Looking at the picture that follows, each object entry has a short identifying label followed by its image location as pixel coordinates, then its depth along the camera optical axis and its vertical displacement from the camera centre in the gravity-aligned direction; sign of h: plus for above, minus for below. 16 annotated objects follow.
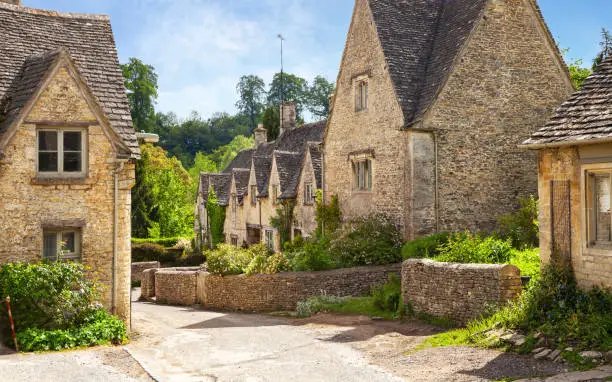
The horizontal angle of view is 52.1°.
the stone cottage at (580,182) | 12.12 +0.56
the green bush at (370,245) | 22.55 -1.24
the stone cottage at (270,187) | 32.38 +1.47
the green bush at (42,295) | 14.65 -1.94
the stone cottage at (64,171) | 15.83 +1.10
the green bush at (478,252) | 16.16 -1.11
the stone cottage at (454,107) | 22.28 +3.82
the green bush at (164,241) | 44.06 -2.09
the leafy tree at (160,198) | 48.44 +1.26
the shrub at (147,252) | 41.62 -2.69
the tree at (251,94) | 106.88 +20.25
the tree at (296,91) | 93.49 +18.51
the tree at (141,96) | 72.50 +13.67
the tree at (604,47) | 27.51 +7.26
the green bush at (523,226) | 19.77 -0.54
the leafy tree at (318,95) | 93.69 +17.46
